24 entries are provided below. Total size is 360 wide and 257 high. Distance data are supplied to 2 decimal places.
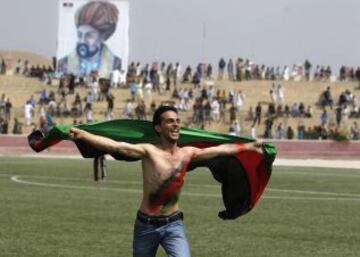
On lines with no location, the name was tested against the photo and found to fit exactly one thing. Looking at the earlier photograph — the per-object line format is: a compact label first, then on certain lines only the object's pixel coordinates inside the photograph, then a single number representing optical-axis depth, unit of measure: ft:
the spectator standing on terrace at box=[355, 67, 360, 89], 234.17
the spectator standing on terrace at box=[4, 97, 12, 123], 181.74
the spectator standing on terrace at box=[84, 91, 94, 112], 190.81
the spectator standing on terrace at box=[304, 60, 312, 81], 242.17
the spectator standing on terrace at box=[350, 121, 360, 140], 179.32
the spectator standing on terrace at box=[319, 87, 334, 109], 207.72
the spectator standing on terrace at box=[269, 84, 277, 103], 209.97
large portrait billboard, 223.51
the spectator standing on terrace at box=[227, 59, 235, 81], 237.45
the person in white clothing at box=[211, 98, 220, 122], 187.01
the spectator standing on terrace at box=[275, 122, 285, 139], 176.96
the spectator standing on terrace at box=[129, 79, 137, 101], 206.08
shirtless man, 31.58
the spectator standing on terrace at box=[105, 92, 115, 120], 187.52
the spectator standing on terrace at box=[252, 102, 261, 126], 184.51
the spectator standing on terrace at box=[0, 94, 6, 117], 182.70
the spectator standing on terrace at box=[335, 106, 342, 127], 186.87
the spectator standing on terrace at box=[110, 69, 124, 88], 220.84
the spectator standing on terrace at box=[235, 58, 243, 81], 234.99
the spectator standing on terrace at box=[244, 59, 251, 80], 235.61
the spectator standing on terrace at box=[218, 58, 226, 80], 238.07
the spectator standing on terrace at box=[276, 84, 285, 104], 210.59
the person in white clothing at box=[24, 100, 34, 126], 184.75
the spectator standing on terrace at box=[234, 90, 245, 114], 201.16
